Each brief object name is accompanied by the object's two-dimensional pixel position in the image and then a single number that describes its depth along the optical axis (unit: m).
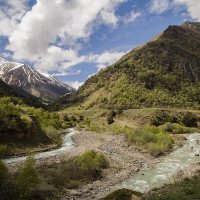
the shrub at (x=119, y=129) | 61.01
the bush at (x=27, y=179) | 19.02
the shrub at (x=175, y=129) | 64.25
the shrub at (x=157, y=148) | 37.97
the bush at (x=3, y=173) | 20.73
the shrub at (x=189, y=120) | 73.02
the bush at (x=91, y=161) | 27.40
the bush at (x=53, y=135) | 46.56
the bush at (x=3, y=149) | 33.02
